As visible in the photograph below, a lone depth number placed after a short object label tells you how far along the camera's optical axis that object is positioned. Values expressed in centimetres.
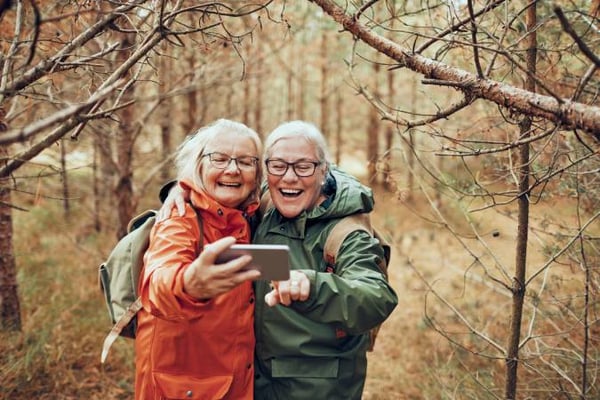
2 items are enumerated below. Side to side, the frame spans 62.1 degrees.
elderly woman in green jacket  194
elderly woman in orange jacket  208
